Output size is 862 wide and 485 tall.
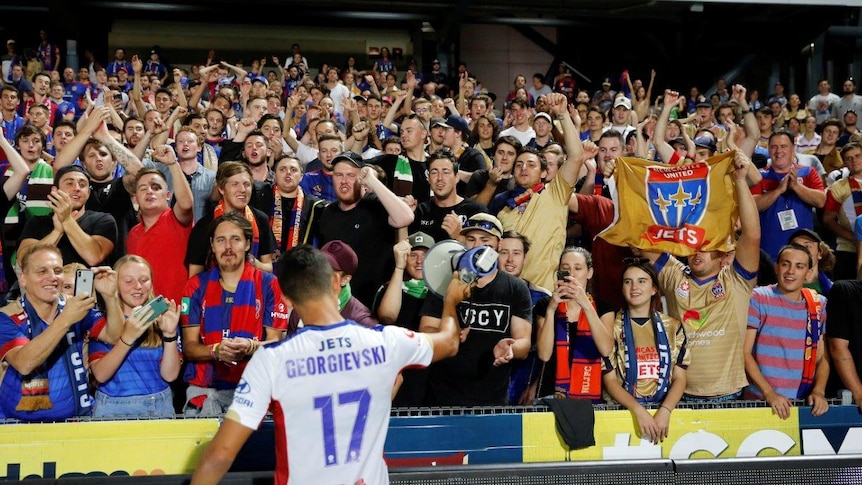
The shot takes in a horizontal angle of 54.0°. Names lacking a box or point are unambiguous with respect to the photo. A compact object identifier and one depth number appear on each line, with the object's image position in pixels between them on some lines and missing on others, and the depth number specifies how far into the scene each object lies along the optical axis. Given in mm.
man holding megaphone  5559
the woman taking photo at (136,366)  4992
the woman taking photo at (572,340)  5344
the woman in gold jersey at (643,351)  5355
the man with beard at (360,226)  6668
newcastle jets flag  7051
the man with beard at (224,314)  5387
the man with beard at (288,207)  7027
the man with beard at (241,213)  6020
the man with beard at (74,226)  6000
